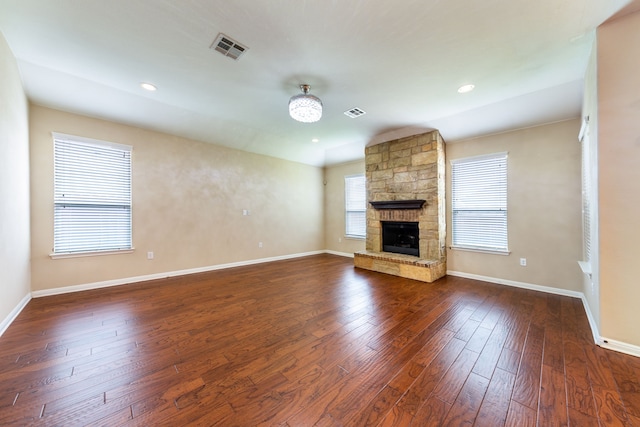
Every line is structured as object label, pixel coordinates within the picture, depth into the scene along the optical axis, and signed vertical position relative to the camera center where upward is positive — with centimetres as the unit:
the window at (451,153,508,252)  395 +14
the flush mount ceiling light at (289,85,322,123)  286 +129
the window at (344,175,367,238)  619 +18
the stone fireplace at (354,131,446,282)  426 +12
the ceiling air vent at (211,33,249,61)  219 +160
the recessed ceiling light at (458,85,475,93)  298 +155
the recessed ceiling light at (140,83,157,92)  300 +164
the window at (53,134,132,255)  346 +29
